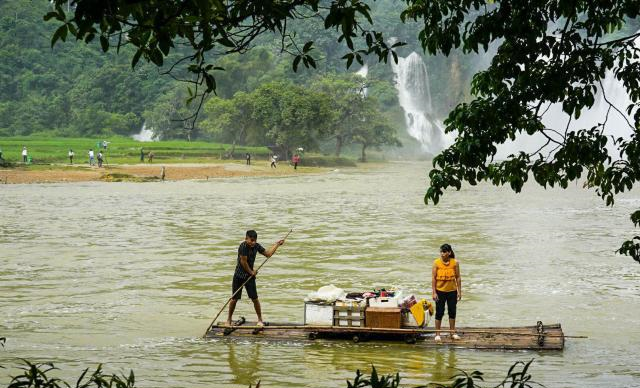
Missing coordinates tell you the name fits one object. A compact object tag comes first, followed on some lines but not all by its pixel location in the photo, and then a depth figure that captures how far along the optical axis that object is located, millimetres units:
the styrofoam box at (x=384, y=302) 12891
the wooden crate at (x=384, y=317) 12805
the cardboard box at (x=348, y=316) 12914
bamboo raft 12508
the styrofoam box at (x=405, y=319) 13091
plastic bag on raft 13008
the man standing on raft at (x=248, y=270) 13156
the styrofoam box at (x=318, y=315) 13023
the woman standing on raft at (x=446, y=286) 12672
